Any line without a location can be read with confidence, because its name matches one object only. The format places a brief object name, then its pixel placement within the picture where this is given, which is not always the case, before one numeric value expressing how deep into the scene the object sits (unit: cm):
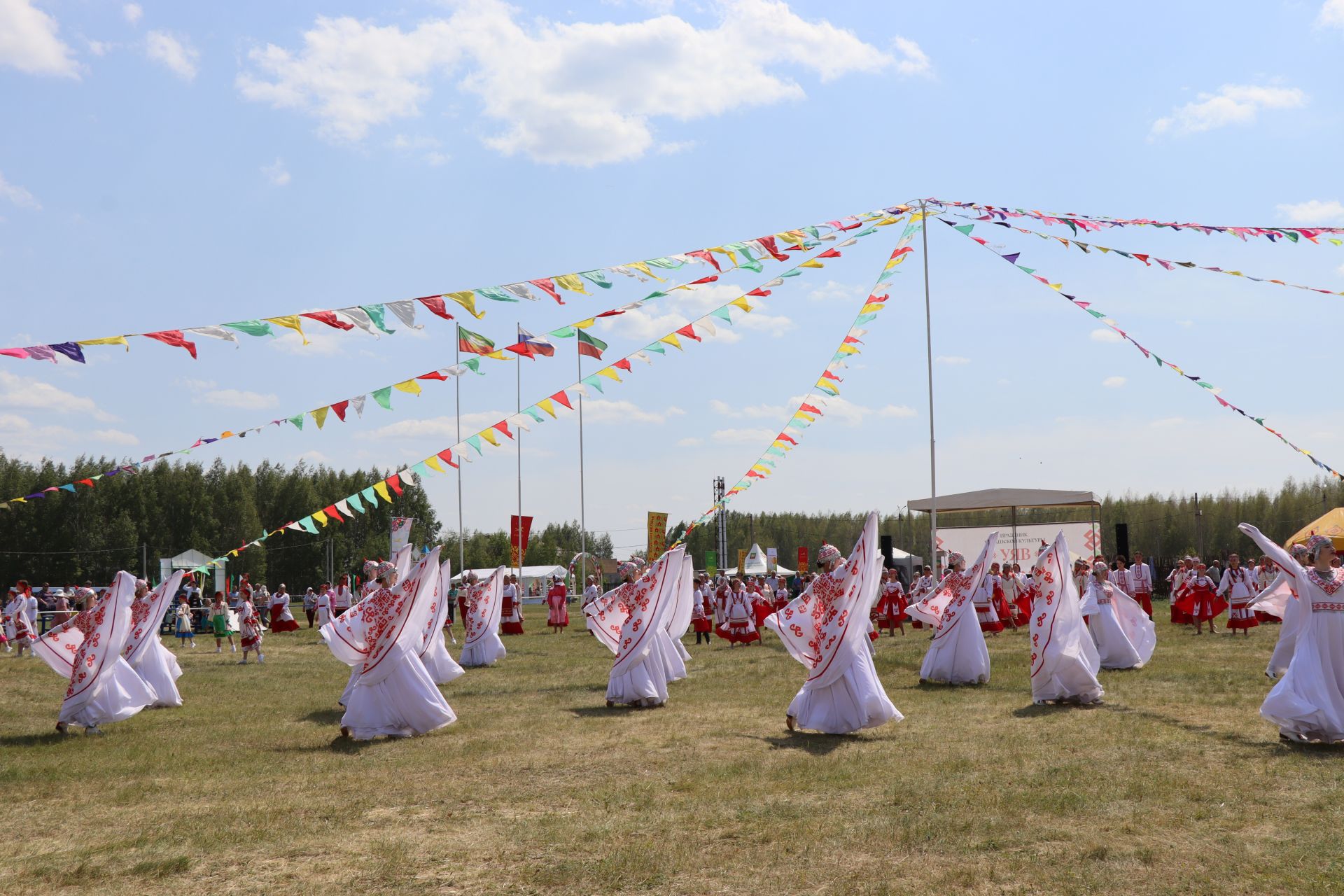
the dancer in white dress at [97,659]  1131
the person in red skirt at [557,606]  2917
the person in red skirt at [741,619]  2228
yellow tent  3022
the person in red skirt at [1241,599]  2169
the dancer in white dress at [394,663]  1057
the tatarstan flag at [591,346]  1298
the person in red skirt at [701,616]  2355
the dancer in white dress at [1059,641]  1156
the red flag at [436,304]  1021
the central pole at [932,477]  1684
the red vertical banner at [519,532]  3106
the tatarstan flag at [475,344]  1186
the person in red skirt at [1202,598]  2239
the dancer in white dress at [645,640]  1263
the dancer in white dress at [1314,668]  858
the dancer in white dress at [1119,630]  1499
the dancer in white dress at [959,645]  1403
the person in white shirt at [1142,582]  2528
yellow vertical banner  3188
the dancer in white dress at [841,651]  984
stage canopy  3662
